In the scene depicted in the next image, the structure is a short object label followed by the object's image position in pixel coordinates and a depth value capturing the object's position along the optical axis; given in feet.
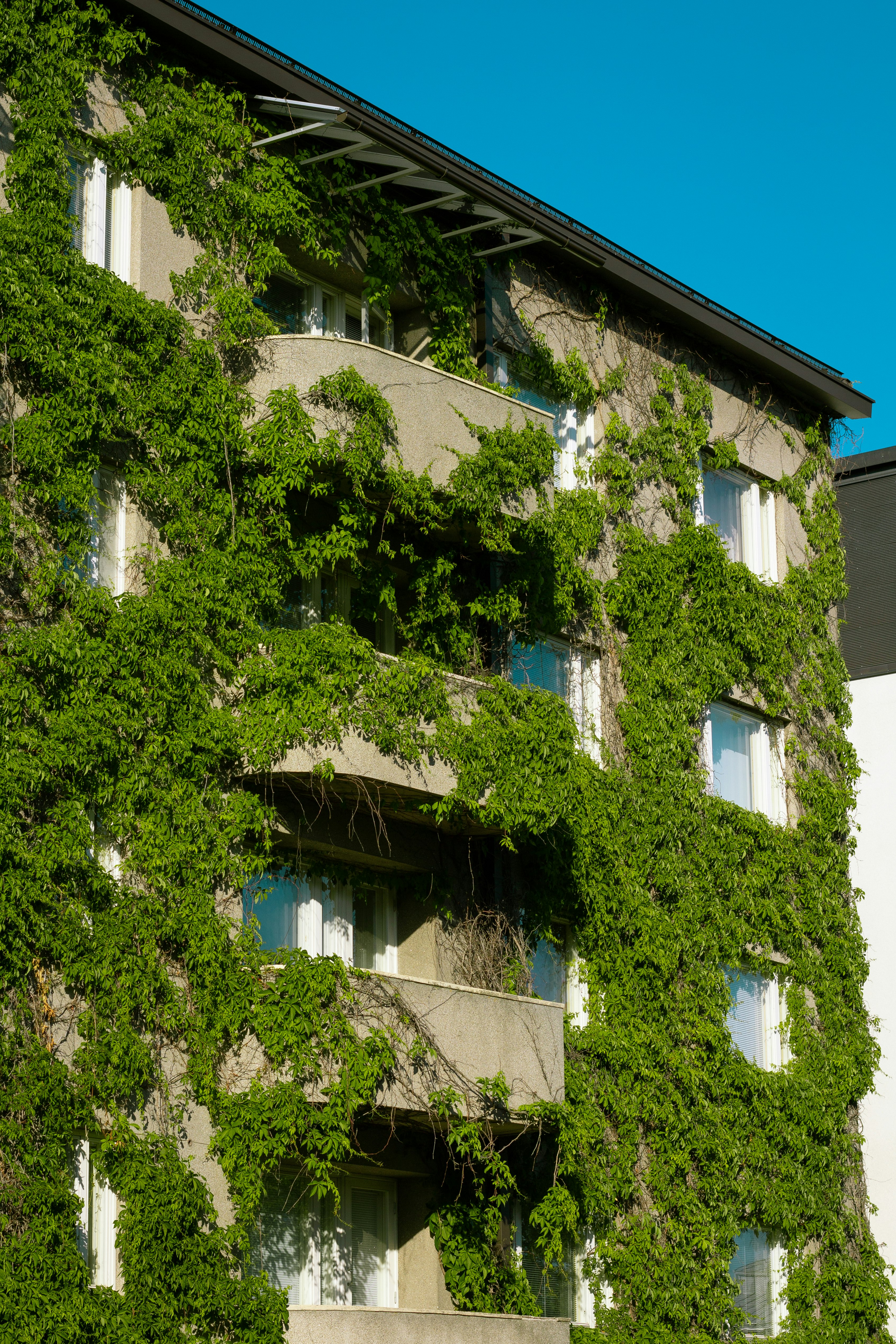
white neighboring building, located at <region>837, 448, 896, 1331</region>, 99.14
